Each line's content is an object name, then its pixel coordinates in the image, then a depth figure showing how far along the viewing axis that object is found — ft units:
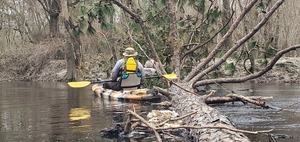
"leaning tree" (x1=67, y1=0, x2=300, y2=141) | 33.88
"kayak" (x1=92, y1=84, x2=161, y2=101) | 41.45
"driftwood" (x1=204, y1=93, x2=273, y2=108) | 32.50
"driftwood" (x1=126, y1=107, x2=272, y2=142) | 17.60
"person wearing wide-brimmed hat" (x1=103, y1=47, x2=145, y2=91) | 42.70
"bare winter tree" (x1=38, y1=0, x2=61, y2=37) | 103.83
